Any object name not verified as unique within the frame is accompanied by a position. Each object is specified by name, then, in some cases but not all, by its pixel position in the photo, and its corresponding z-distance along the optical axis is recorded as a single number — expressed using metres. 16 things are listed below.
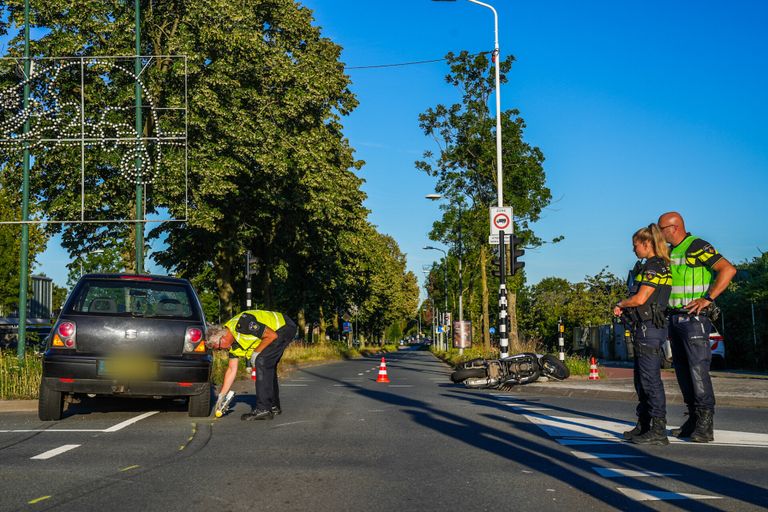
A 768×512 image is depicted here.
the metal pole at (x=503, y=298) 19.38
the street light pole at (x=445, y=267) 61.62
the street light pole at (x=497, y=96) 23.05
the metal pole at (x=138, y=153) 20.08
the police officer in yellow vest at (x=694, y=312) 7.63
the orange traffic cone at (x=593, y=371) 18.50
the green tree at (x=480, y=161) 31.92
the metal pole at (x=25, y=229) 16.45
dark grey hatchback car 9.23
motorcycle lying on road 16.14
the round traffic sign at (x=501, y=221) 20.31
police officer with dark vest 7.70
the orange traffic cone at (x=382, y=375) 19.41
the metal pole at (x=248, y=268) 21.77
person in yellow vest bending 9.74
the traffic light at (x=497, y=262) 19.63
